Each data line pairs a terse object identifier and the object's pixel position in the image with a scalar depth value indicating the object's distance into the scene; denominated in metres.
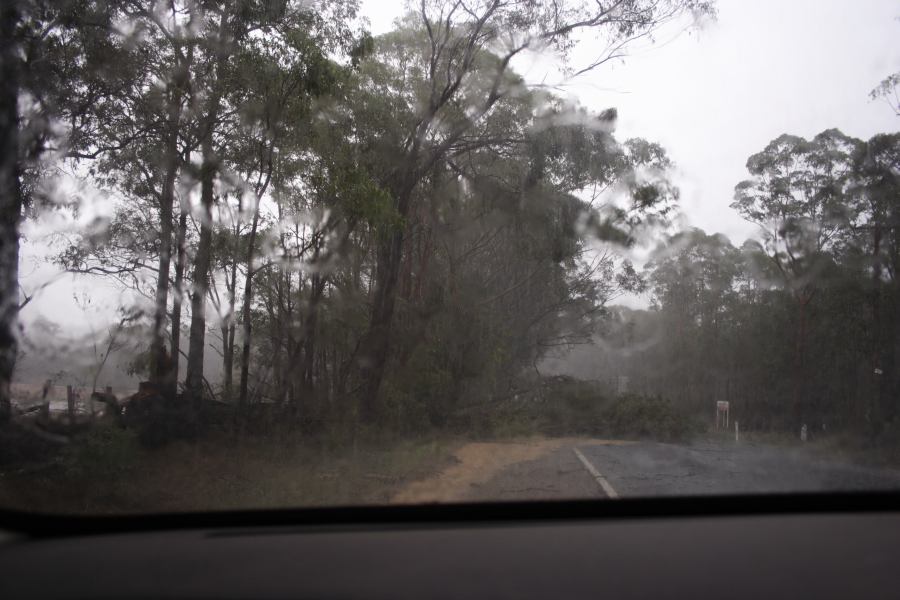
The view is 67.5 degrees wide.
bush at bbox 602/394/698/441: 17.72
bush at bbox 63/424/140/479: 7.87
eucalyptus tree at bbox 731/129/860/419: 17.16
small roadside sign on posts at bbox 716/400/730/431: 16.75
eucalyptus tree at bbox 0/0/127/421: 8.23
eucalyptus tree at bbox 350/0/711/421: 15.49
